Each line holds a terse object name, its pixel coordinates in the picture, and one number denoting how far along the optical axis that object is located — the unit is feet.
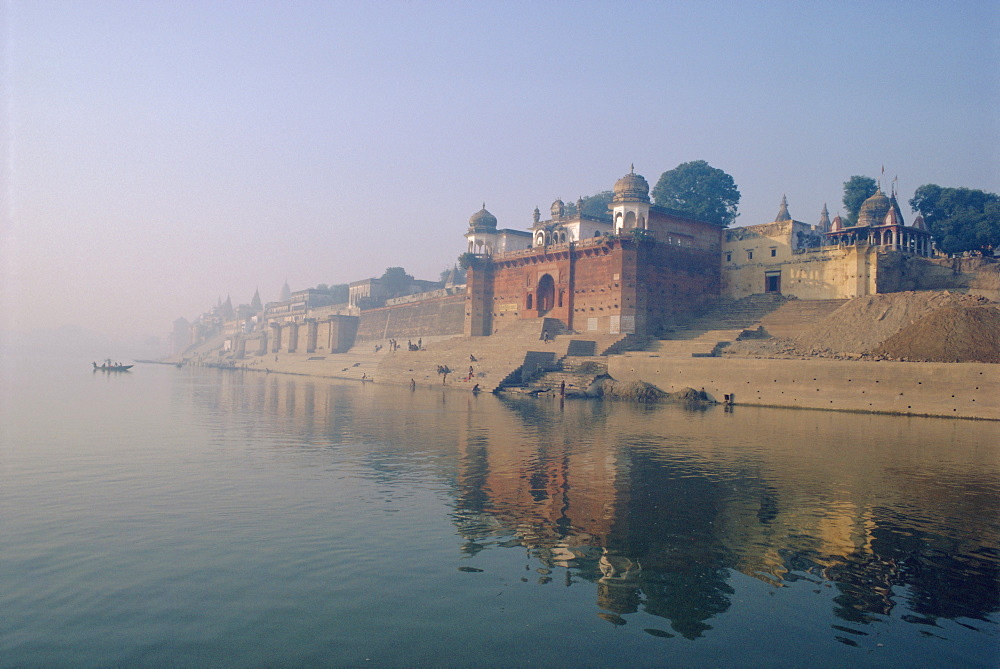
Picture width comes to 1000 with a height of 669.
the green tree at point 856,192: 158.81
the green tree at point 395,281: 253.03
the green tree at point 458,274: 271.78
